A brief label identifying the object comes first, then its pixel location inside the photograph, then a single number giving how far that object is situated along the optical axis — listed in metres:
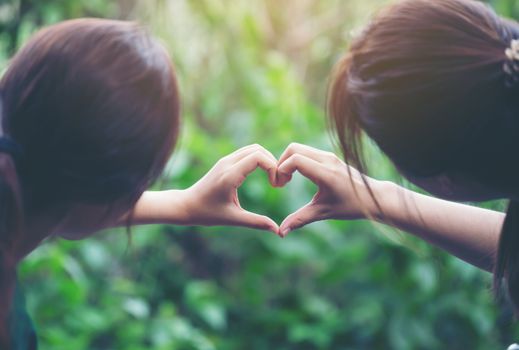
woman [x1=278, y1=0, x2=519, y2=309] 1.54
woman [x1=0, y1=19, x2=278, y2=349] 1.54
